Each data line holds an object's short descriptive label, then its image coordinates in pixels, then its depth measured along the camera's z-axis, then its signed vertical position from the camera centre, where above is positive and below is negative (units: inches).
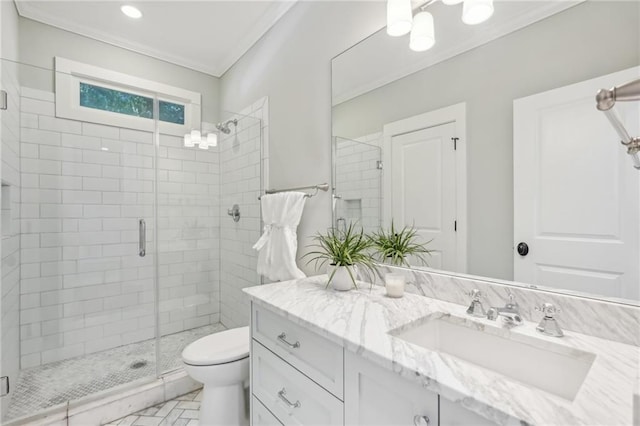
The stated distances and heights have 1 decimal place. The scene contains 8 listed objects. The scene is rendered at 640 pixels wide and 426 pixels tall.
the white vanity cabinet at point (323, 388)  26.3 -19.2
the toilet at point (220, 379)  57.7 -32.4
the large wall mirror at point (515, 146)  33.3 +9.0
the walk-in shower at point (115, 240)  79.2 -7.8
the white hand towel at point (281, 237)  71.0 -5.9
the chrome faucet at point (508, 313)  36.6 -12.6
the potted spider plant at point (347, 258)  52.7 -8.2
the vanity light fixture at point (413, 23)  49.9 +31.5
